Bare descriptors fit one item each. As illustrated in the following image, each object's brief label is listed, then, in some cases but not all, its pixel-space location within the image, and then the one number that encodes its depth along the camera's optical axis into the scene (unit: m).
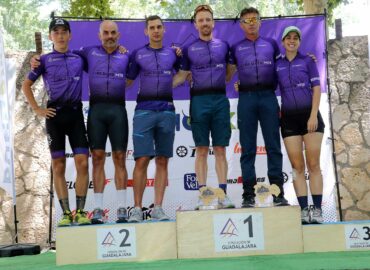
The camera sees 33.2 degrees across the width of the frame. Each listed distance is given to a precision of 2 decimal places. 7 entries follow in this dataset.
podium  4.75
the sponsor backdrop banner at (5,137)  6.33
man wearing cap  5.46
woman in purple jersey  5.53
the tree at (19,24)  24.03
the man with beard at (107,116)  5.46
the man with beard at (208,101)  5.59
